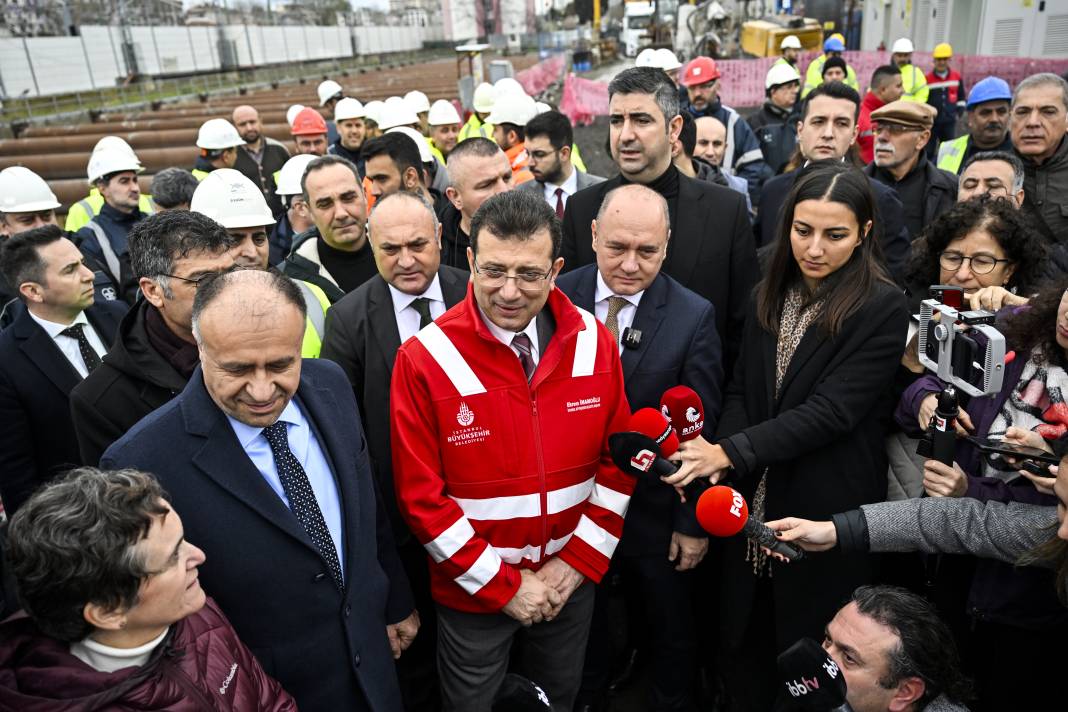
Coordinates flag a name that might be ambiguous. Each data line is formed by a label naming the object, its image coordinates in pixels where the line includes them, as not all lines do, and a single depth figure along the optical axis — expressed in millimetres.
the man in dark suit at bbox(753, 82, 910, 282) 4688
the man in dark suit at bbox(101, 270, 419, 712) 2029
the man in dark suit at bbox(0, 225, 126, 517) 3189
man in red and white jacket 2477
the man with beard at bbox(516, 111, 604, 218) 5410
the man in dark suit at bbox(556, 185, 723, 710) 2898
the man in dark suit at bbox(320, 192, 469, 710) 2977
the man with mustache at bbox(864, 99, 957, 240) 4586
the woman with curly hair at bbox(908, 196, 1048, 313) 3100
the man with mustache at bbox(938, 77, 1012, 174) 5656
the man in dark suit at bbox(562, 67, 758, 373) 3531
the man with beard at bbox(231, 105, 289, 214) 7715
